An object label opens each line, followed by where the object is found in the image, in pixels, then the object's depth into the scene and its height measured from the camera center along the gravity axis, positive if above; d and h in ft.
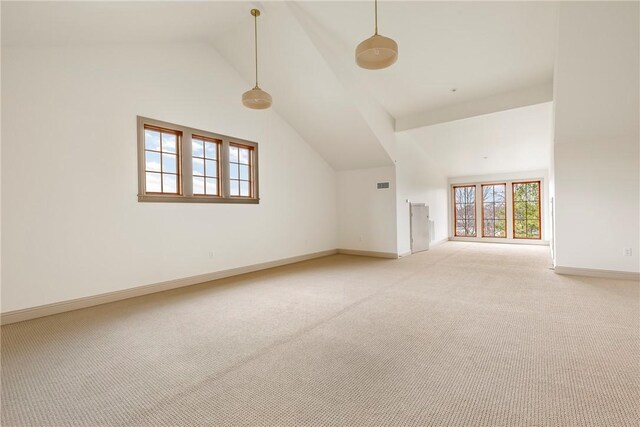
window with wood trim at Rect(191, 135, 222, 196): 17.65 +2.87
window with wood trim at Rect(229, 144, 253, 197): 19.52 +2.76
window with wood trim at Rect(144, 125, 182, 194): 15.51 +2.87
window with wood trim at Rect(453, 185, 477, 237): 37.14 +0.02
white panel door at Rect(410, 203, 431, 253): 27.12 -1.54
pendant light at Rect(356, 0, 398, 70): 9.52 +5.10
